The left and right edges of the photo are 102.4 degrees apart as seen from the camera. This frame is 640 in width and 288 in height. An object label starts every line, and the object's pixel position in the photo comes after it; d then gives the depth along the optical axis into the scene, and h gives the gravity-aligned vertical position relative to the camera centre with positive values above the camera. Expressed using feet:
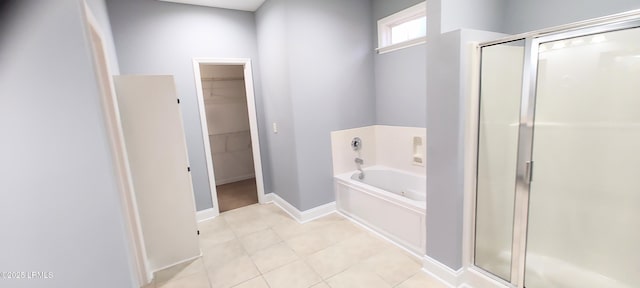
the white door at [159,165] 7.18 -1.26
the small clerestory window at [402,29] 9.21 +3.03
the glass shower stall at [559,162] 5.60 -1.56
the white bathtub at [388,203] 7.75 -3.39
